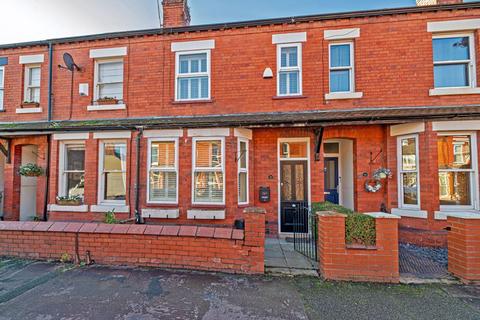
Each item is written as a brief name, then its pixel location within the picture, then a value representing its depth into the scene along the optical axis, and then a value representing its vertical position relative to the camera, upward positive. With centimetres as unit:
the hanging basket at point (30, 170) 753 +0
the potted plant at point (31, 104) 834 +223
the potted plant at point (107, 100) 803 +229
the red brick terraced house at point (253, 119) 645 +141
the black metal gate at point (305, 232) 538 -168
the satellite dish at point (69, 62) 775 +346
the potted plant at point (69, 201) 752 -95
